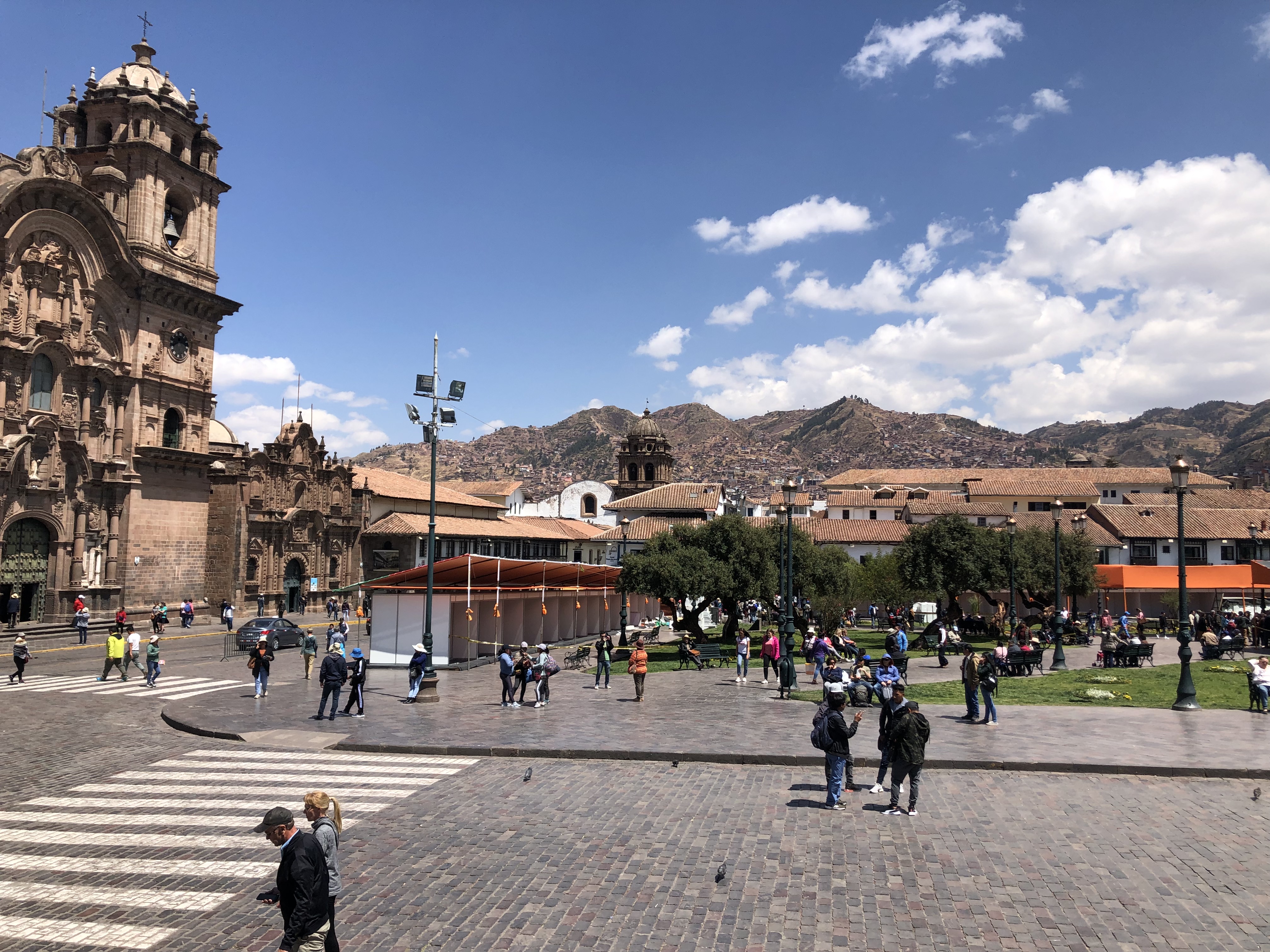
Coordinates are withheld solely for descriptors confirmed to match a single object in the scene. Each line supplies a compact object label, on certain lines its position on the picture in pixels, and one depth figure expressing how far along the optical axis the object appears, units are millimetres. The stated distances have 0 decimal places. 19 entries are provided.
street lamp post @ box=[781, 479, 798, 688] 20453
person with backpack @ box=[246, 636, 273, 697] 19438
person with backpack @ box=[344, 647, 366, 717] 17453
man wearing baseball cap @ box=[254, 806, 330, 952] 5047
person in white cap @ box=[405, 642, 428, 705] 19484
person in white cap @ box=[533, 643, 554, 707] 18812
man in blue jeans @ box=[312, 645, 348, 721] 16688
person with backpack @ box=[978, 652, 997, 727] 15867
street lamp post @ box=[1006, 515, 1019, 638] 35125
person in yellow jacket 22562
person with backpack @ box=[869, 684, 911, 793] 10570
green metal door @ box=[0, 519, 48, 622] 35469
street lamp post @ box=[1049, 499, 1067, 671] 25484
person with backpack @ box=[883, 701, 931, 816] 10070
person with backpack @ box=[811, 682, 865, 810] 10469
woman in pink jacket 22328
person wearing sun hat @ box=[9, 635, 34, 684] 22141
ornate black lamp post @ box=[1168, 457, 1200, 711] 17703
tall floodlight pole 20641
